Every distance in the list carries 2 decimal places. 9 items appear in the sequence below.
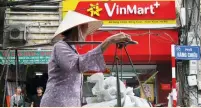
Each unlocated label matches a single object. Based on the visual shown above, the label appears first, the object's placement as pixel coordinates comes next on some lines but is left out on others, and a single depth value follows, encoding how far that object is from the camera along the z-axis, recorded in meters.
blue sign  8.45
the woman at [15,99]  7.96
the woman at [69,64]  2.30
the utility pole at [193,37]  9.22
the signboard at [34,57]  10.29
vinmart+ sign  10.66
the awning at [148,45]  10.41
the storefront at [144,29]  10.48
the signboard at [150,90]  10.43
